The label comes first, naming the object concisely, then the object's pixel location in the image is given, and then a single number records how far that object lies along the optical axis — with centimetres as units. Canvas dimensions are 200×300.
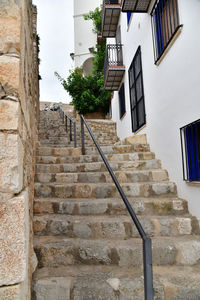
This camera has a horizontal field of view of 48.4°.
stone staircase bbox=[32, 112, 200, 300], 185
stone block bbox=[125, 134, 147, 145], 509
